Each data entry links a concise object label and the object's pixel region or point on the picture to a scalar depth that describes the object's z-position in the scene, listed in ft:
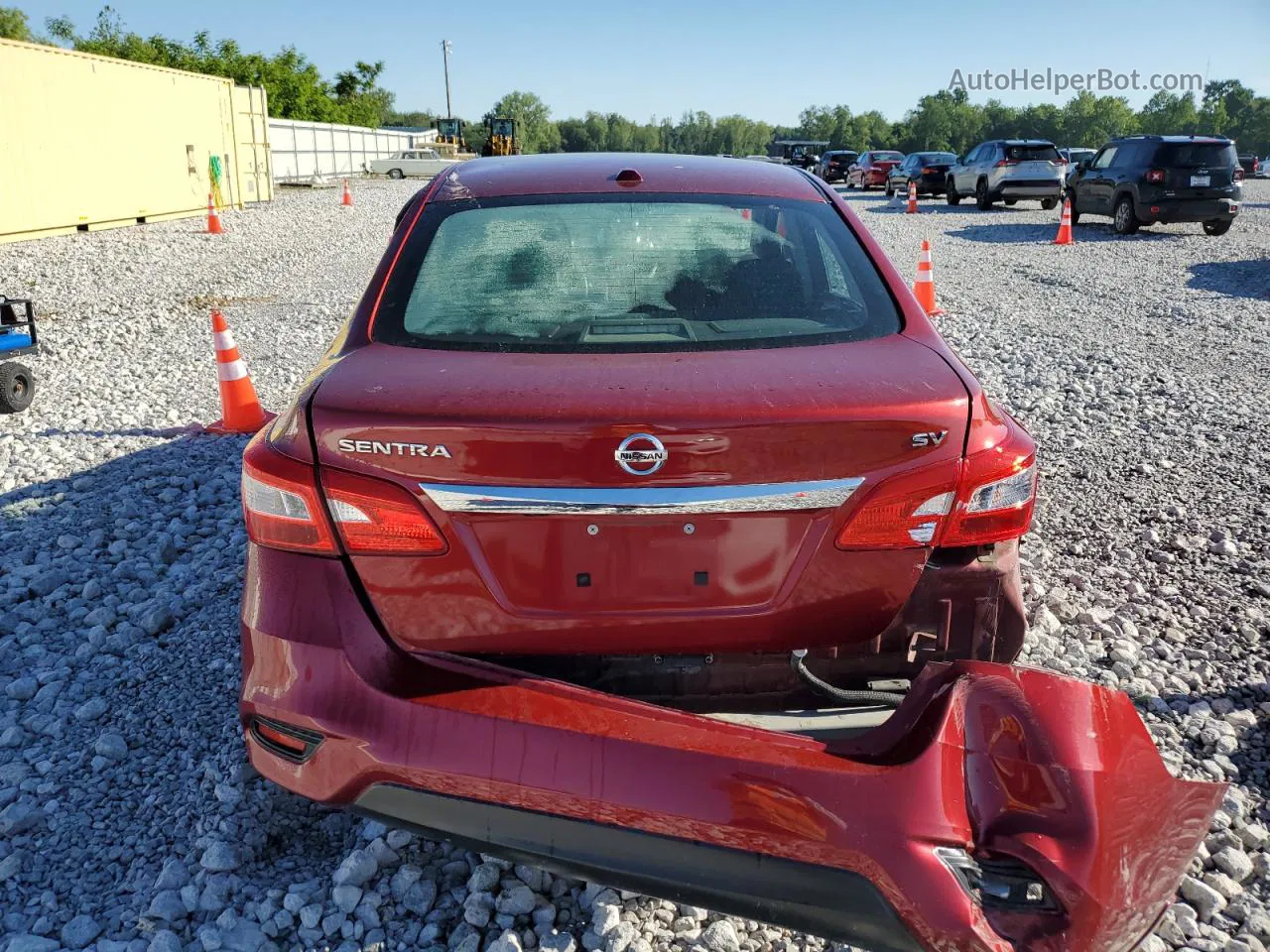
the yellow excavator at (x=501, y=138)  166.91
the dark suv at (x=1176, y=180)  56.13
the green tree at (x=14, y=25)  212.43
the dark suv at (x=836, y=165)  127.83
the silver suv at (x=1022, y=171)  75.97
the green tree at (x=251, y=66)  165.68
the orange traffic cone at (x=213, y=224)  61.16
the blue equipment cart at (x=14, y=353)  21.52
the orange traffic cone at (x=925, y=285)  29.84
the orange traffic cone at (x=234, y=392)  20.38
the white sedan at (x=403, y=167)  146.61
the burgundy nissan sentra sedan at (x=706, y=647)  6.04
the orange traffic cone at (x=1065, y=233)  56.03
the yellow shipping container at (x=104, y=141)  52.29
